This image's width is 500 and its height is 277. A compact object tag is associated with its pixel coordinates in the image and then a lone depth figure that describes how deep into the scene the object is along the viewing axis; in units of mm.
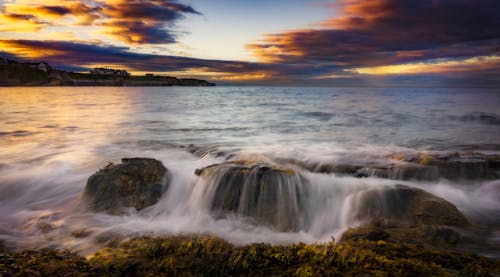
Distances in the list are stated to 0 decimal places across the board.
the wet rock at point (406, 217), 4953
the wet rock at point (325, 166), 9086
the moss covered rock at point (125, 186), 6945
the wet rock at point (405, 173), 8516
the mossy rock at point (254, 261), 3193
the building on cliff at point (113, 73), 169100
